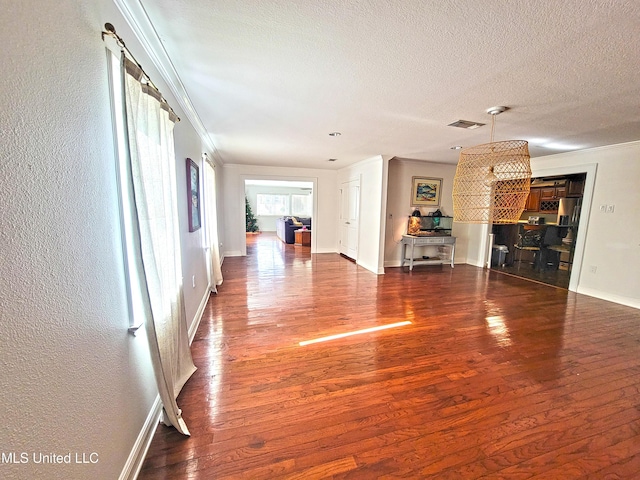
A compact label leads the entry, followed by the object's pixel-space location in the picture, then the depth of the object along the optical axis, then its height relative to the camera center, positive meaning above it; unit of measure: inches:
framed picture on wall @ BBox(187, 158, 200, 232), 106.3 +4.3
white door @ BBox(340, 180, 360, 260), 249.3 -9.6
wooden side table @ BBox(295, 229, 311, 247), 337.1 -38.7
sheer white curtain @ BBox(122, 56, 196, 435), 50.2 -4.6
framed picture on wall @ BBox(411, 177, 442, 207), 232.5 +15.9
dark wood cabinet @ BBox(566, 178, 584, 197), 207.8 +20.4
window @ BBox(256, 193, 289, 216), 478.0 +2.9
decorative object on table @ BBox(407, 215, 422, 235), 231.0 -13.7
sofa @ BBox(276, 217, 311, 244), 346.3 -29.6
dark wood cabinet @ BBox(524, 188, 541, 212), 234.4 +9.8
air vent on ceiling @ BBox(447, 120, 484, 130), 115.6 +38.3
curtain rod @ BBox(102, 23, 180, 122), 46.2 +29.5
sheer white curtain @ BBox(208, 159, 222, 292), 147.8 -11.3
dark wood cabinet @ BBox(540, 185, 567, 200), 214.8 +17.0
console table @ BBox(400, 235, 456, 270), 221.6 -28.2
